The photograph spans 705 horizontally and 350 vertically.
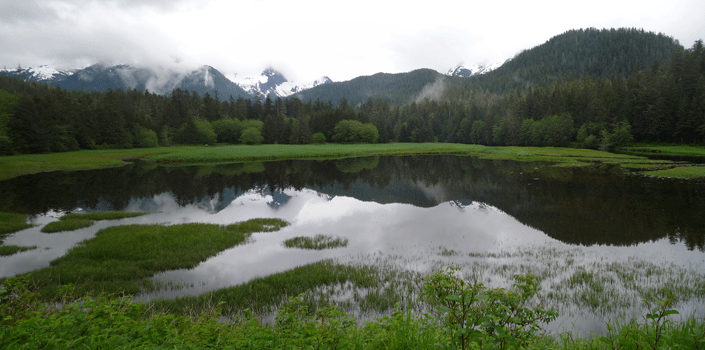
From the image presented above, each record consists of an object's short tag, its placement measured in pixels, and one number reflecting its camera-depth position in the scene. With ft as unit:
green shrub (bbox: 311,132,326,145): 376.68
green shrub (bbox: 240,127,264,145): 338.34
